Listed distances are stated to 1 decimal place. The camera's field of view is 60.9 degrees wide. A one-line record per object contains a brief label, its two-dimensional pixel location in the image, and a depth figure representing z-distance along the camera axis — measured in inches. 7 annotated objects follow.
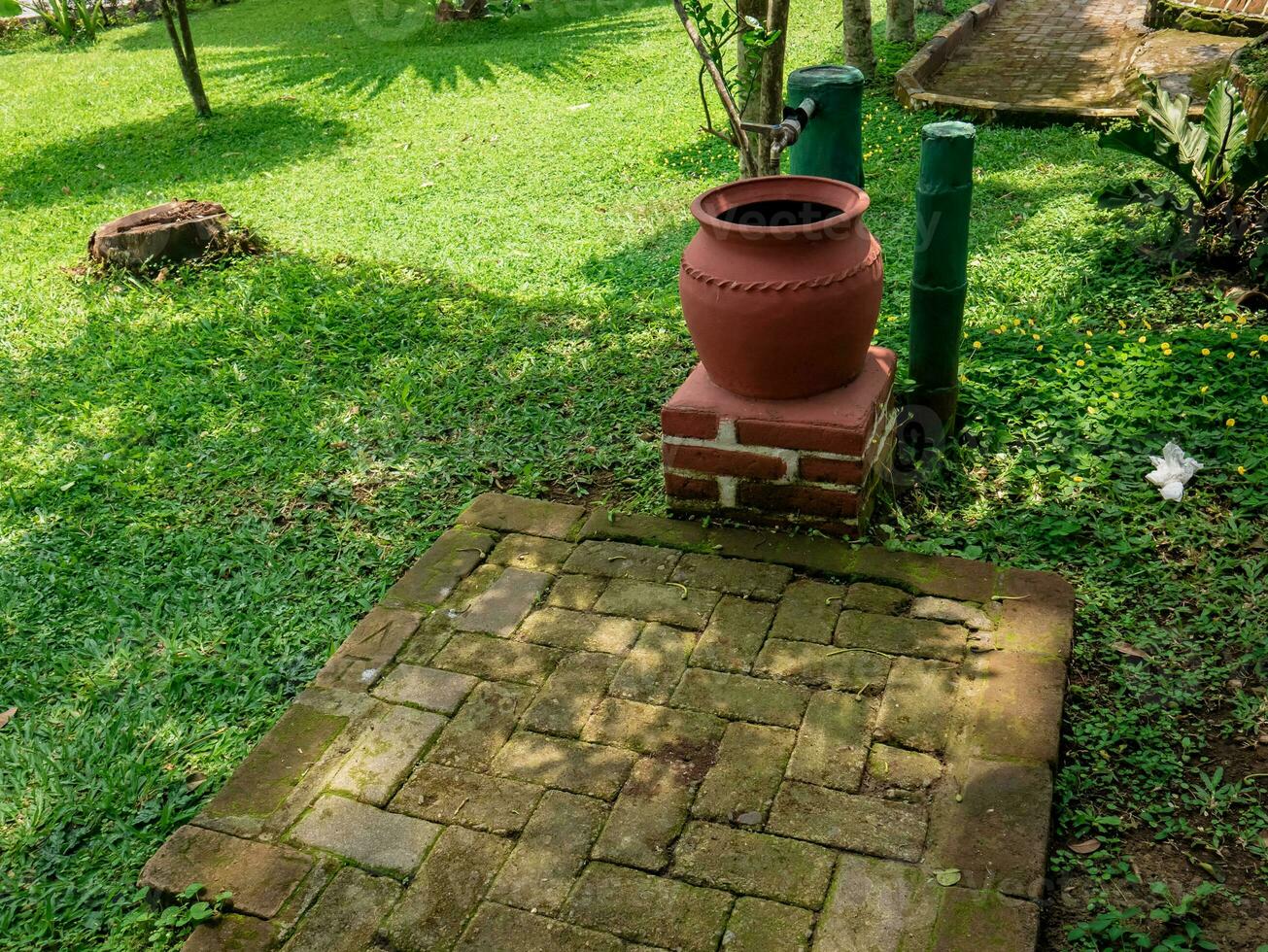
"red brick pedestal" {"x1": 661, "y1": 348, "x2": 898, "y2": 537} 132.9
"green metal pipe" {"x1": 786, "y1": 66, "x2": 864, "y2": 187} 155.2
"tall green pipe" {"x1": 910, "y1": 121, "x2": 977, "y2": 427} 139.8
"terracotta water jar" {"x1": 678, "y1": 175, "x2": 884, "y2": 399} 126.9
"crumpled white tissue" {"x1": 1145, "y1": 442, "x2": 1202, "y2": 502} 142.6
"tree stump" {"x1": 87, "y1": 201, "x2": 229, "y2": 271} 247.4
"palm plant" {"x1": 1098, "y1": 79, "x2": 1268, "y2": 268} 189.3
